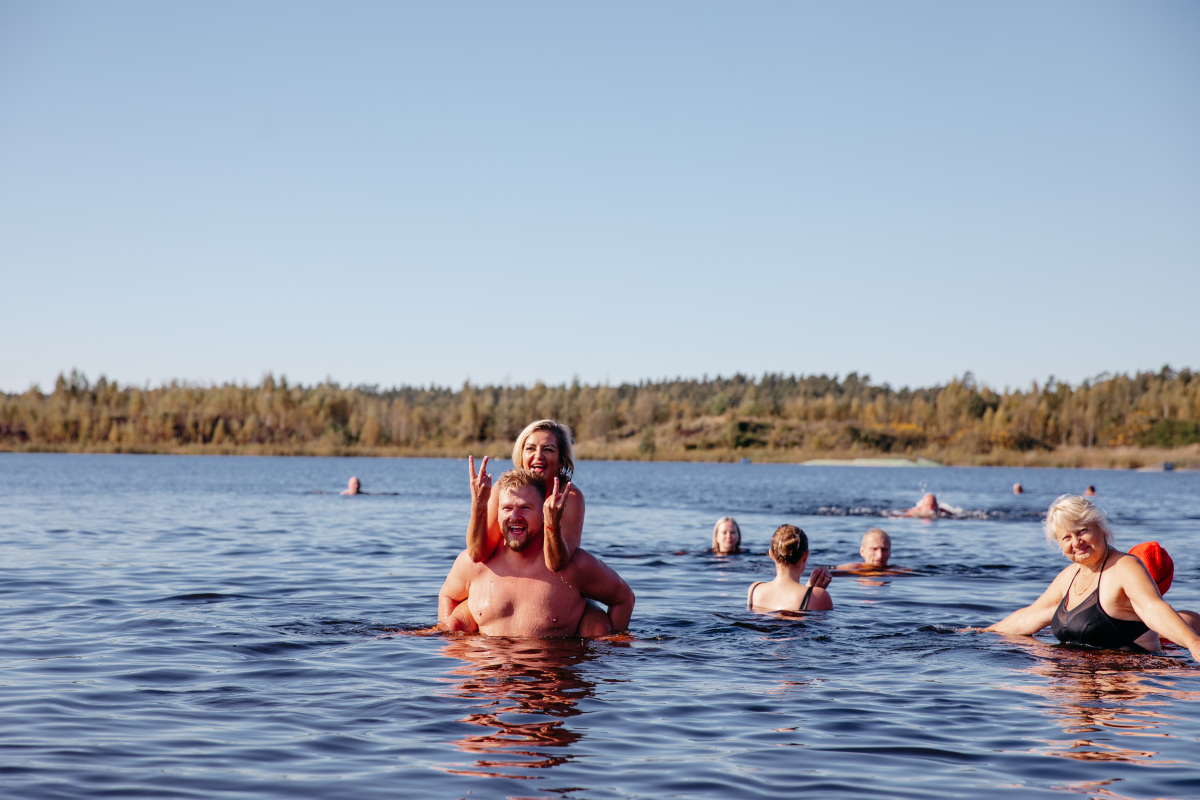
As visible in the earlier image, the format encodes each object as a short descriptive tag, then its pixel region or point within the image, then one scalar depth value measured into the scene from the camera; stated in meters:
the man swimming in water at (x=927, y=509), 28.48
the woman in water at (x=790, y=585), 10.61
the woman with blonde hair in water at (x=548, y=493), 8.01
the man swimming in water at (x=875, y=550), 14.71
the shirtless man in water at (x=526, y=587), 8.23
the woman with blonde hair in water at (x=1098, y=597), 8.00
